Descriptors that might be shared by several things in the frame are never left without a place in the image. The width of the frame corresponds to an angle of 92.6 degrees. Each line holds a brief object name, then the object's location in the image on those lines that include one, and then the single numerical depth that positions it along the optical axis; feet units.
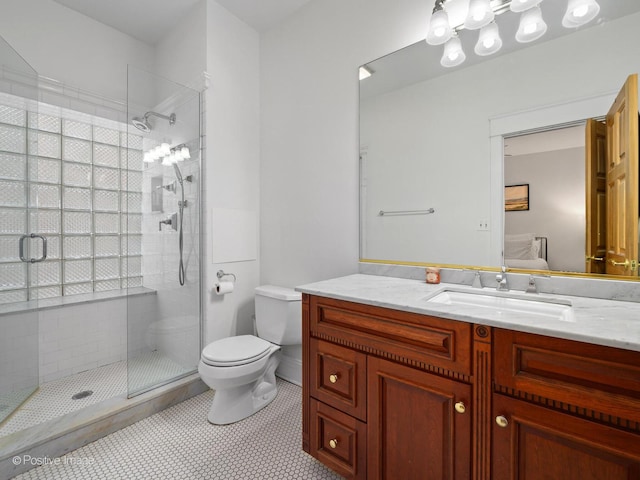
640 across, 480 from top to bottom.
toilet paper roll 7.27
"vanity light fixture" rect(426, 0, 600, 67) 4.17
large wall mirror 4.17
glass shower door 6.12
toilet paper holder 7.55
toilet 5.90
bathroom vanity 2.64
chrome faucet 4.59
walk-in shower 6.37
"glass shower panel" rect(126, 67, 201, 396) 7.13
